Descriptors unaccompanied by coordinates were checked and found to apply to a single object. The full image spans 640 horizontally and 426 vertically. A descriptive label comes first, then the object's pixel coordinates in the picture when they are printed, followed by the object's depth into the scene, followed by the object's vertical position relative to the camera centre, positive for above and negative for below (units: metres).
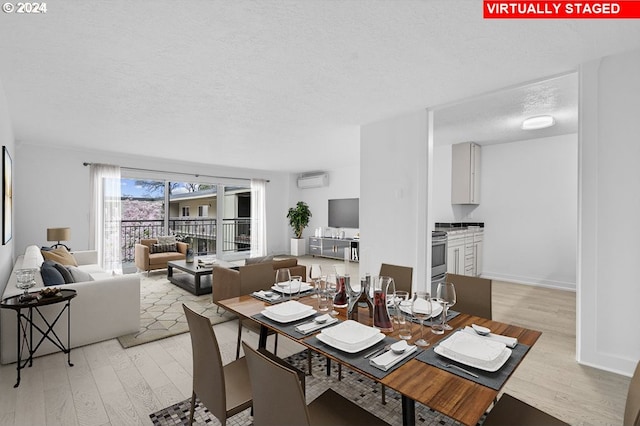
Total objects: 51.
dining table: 0.95 -0.60
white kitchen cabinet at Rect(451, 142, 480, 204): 5.56 +0.75
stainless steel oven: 4.15 -0.64
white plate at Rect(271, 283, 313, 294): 2.02 -0.53
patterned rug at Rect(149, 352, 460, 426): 1.80 -1.24
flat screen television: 7.79 -0.02
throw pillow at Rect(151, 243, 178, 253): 6.17 -0.75
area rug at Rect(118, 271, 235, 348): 3.07 -1.25
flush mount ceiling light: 3.91 +1.20
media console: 7.39 -0.93
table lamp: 4.78 -0.36
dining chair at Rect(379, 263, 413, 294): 2.47 -0.53
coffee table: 4.51 -1.12
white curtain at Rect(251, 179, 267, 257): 8.53 -0.20
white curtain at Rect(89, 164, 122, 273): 5.83 -0.08
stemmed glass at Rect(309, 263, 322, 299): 1.91 -0.41
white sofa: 2.49 -0.96
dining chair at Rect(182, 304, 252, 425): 1.33 -0.82
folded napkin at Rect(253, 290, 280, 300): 2.03 -0.57
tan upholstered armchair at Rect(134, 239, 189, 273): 5.77 -0.86
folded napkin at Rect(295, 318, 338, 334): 1.49 -0.58
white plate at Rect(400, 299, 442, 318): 1.66 -0.53
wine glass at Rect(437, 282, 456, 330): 1.51 -0.43
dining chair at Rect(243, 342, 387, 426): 0.92 -0.65
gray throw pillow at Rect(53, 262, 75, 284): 2.98 -0.62
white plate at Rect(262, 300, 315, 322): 1.63 -0.56
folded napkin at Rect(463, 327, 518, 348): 1.33 -0.58
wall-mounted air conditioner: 8.45 +0.94
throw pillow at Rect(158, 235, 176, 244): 6.36 -0.58
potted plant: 8.78 -0.29
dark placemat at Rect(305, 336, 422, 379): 1.14 -0.60
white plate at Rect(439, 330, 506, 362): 1.19 -0.57
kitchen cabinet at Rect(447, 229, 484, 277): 4.77 -0.67
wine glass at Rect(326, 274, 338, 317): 1.84 -0.46
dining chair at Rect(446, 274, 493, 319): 1.97 -0.56
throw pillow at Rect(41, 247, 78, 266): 4.08 -0.62
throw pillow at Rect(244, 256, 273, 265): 3.90 -0.63
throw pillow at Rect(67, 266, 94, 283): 3.05 -0.65
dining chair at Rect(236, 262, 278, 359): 2.37 -0.55
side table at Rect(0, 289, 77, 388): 2.26 -0.94
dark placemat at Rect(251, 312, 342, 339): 1.47 -0.60
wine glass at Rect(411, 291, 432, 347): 1.38 -0.46
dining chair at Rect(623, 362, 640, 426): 0.96 -0.63
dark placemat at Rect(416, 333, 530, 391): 1.07 -0.60
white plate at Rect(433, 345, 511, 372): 1.13 -0.58
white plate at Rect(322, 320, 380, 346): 1.33 -0.56
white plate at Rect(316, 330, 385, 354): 1.28 -0.58
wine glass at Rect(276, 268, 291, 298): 1.94 -0.42
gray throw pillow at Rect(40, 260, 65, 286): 2.81 -0.60
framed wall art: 2.98 +0.17
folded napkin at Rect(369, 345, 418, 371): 1.16 -0.59
